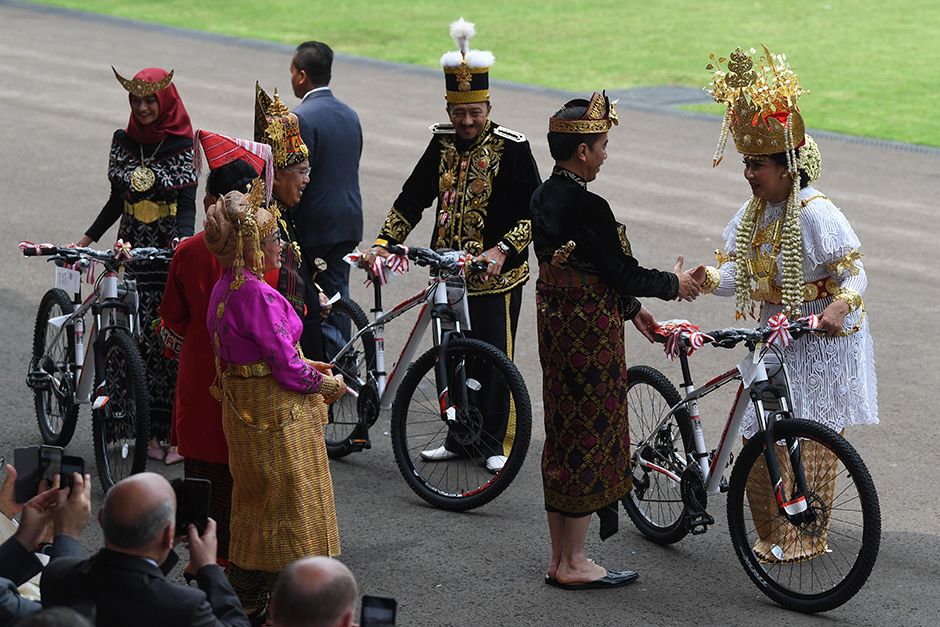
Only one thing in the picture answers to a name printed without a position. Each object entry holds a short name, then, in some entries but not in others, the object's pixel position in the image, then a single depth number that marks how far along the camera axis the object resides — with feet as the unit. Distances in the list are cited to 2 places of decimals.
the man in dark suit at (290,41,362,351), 57.67
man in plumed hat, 50.39
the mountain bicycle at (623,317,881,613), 40.19
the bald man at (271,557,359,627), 25.79
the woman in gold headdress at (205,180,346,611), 37.14
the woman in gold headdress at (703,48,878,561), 41.93
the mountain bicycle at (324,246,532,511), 47.88
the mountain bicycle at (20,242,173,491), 48.55
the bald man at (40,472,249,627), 27.55
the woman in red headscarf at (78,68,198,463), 52.31
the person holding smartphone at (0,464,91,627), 29.45
